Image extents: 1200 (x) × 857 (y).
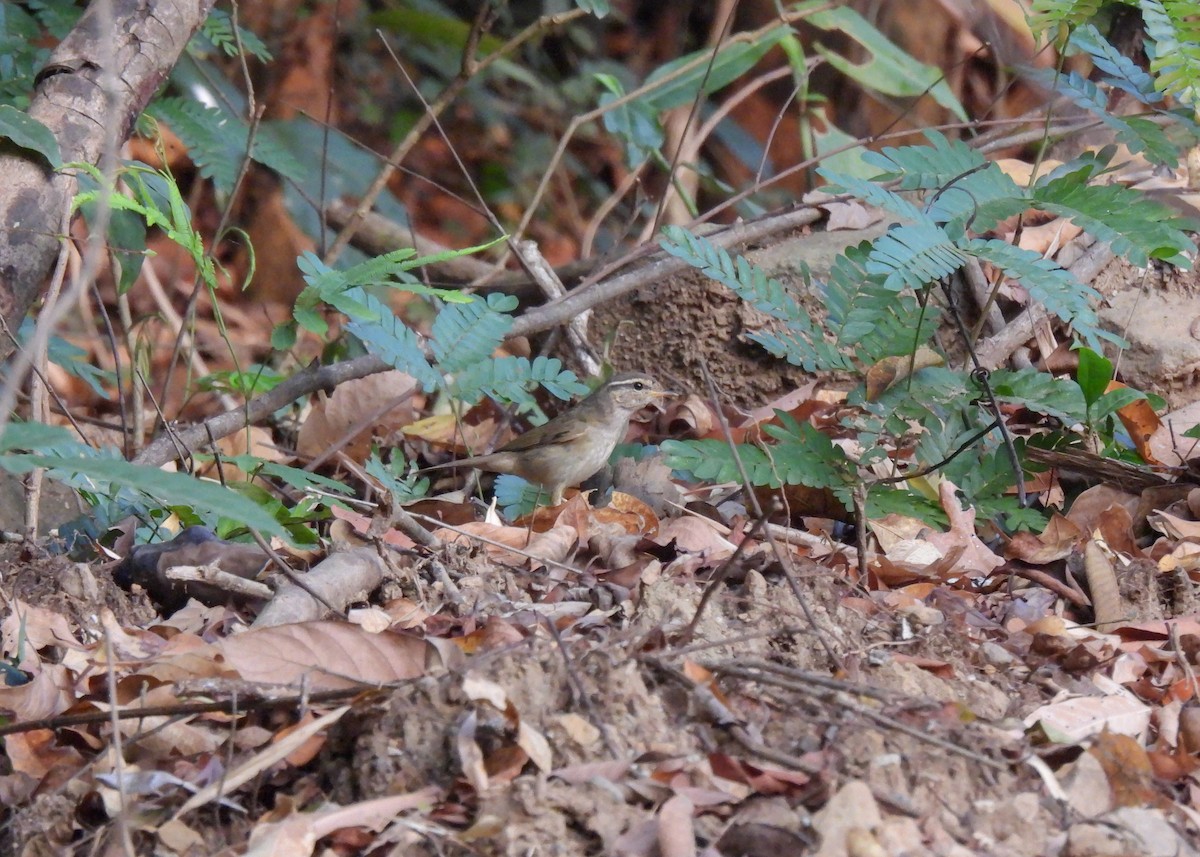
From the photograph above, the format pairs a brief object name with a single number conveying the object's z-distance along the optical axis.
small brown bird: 11.73
